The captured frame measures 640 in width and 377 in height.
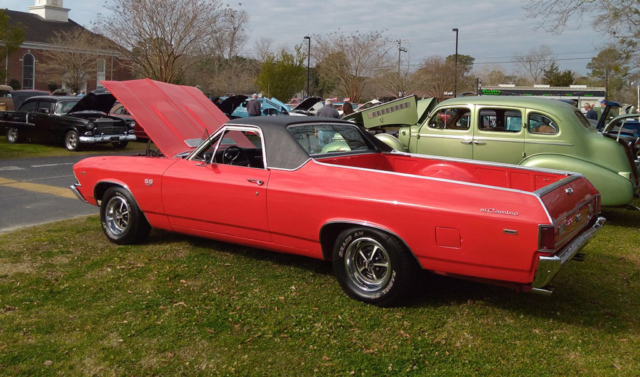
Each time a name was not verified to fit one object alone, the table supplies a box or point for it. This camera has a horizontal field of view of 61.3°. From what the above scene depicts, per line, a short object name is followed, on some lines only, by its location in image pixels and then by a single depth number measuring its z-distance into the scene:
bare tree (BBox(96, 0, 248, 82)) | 21.67
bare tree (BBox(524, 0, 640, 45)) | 17.54
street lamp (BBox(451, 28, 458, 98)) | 43.41
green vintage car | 7.36
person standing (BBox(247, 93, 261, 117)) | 17.00
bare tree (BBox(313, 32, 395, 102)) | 39.06
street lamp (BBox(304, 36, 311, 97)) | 42.03
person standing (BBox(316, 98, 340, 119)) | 12.52
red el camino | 3.88
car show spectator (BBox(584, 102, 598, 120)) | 16.54
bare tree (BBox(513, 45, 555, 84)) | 62.56
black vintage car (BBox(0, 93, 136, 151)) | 16.03
